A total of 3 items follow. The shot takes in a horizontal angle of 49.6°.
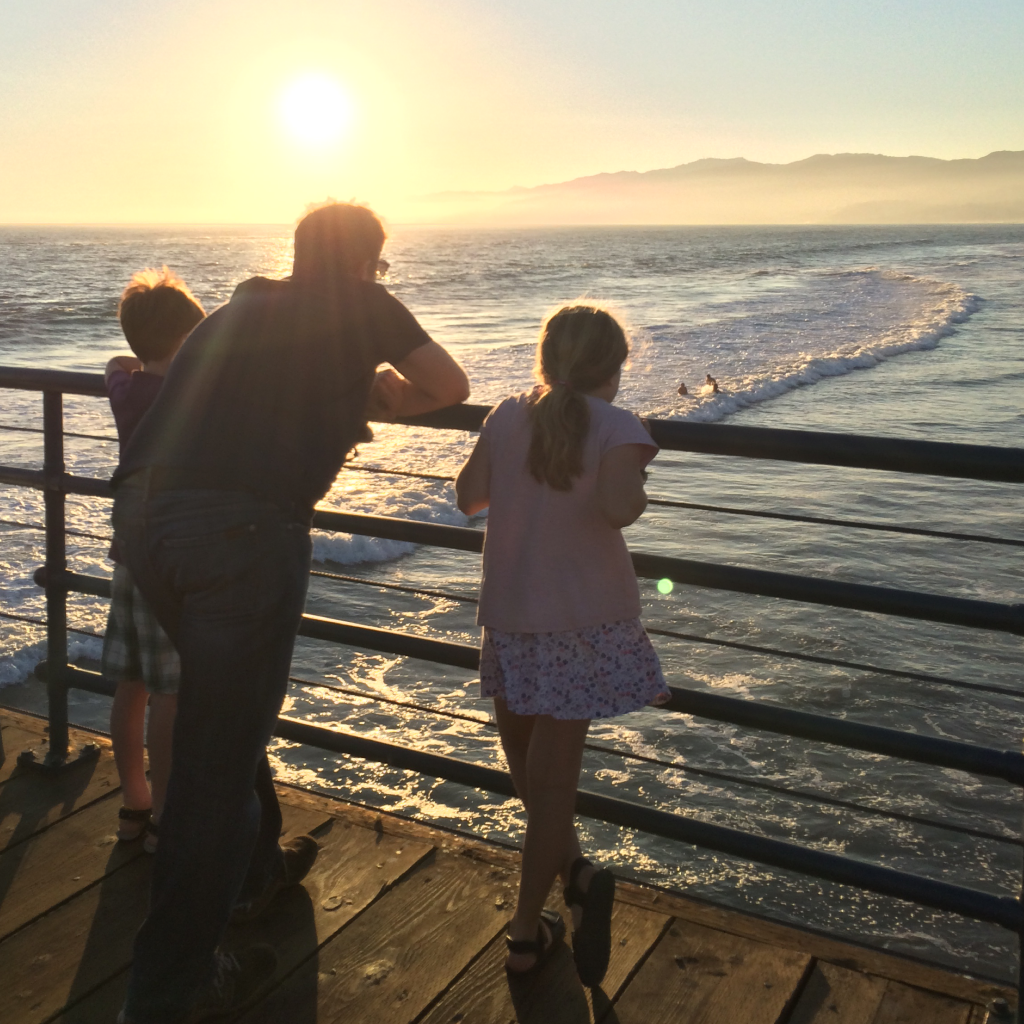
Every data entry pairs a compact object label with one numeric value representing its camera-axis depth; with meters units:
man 1.83
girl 2.02
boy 2.28
